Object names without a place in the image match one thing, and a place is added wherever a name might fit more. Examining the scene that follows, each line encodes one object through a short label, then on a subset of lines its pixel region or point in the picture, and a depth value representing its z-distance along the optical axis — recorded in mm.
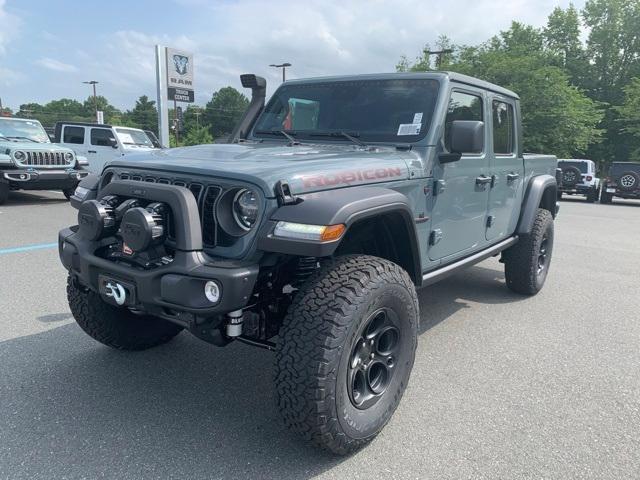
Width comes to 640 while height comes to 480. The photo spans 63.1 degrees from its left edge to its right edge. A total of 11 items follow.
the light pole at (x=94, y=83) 64375
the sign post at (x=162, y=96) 17875
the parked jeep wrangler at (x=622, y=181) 17766
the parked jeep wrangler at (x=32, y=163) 10344
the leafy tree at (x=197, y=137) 40531
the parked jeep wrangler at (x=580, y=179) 18438
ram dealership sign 18250
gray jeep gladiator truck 2256
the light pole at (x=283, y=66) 38841
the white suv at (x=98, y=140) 14719
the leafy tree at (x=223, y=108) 87000
